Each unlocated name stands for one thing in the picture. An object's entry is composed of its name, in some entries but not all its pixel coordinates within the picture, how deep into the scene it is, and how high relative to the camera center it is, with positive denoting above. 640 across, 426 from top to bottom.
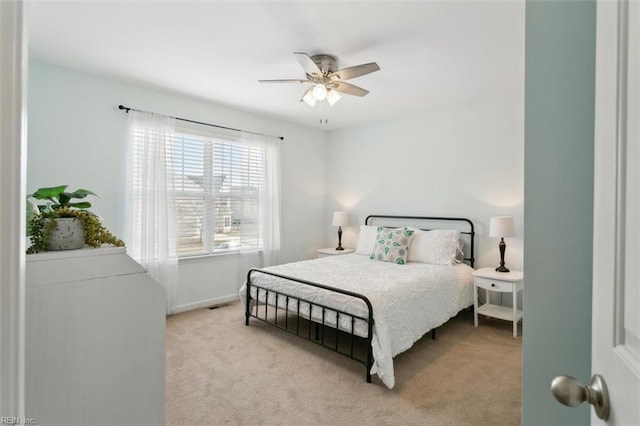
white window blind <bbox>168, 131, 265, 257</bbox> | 3.90 +0.24
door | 0.47 +0.01
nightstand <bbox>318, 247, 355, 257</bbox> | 4.81 -0.60
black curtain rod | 3.38 +1.08
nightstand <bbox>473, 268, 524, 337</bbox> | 3.15 -0.74
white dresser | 1.03 -0.46
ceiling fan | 2.47 +1.10
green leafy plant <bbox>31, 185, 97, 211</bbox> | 1.18 +0.05
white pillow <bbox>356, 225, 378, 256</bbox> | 4.36 -0.37
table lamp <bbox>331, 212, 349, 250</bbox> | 4.91 -0.12
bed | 2.41 -0.68
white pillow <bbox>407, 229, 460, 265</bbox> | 3.71 -0.40
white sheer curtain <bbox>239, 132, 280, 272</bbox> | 4.57 +0.10
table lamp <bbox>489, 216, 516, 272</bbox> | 3.32 -0.14
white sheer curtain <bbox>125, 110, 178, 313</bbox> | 3.43 +0.12
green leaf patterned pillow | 3.80 -0.39
